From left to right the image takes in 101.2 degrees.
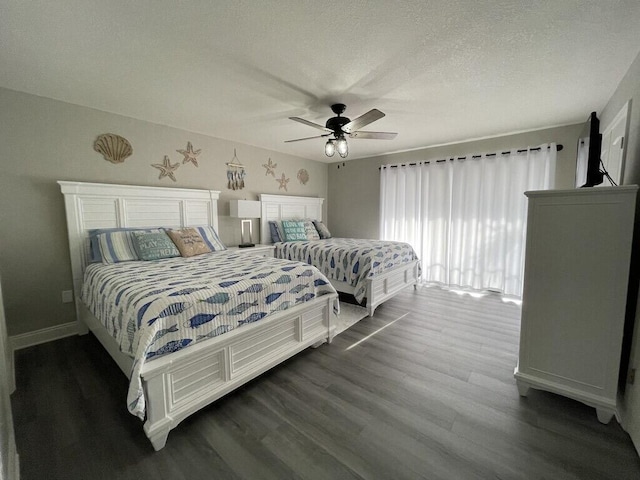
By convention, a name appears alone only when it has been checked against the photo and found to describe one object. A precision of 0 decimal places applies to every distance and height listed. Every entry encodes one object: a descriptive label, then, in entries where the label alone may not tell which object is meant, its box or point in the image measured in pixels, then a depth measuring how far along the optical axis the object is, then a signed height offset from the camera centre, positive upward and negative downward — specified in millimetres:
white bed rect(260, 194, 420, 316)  3213 -715
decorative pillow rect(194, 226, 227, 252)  3230 -274
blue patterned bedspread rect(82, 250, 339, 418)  1414 -535
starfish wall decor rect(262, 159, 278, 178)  4574 +867
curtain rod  3410 +885
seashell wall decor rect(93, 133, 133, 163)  2859 +786
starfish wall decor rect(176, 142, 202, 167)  3545 +857
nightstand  3671 -484
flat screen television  1811 +396
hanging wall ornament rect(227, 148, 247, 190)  4066 +669
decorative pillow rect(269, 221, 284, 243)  4441 -268
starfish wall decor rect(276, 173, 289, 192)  4832 +646
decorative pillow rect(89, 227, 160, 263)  2623 -236
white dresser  1480 -469
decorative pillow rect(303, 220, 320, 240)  4637 -263
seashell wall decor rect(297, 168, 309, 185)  5223 +803
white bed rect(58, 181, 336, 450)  1423 -834
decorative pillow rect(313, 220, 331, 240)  4877 -262
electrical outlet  2705 -807
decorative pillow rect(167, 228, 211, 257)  2897 -281
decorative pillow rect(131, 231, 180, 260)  2660 -294
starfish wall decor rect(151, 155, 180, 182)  3325 +631
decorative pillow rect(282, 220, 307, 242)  4383 -247
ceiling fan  2550 +879
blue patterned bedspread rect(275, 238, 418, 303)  3176 -551
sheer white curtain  3672 +35
